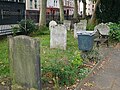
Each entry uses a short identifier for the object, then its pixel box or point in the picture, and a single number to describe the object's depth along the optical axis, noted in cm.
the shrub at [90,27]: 910
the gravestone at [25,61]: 233
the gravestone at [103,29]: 631
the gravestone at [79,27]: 669
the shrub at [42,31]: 808
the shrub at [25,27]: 739
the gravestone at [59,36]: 504
